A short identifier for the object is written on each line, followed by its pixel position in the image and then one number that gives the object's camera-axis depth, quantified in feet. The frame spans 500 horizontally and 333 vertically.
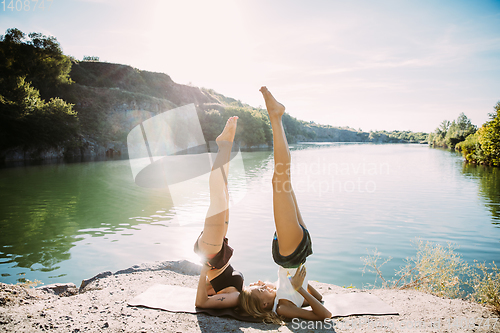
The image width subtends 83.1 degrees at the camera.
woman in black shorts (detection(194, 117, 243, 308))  10.64
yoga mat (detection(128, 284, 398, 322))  11.32
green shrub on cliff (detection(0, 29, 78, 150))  96.99
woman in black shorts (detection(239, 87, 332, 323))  10.11
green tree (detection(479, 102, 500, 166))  86.07
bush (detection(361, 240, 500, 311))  15.34
